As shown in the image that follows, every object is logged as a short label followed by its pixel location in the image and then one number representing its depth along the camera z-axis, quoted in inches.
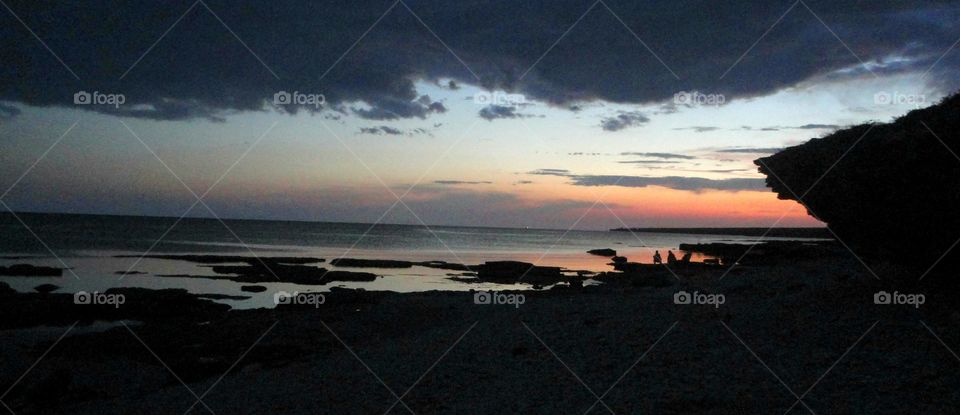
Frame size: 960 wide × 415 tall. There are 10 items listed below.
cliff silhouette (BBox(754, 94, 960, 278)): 457.4
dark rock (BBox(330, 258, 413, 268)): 2138.3
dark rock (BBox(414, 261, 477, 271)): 2094.0
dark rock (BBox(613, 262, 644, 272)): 1893.2
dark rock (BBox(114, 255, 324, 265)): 2128.4
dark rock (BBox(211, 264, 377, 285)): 1560.0
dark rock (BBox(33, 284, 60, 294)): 1209.3
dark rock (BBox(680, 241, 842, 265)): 1848.1
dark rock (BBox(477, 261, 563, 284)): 1651.1
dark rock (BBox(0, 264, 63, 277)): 1501.0
